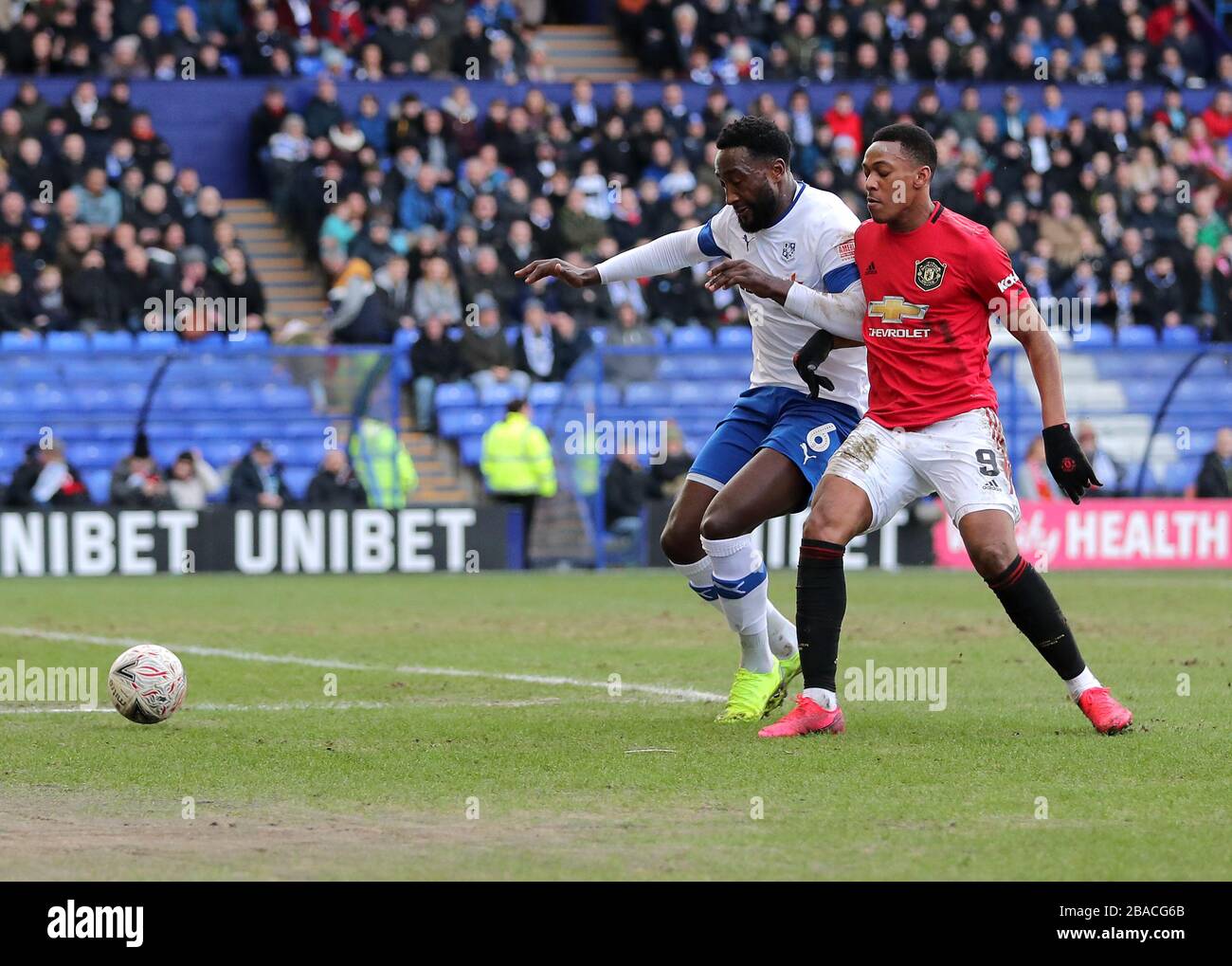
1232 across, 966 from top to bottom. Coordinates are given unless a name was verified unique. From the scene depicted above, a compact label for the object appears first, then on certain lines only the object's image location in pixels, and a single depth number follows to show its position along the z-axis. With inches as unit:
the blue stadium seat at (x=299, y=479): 757.3
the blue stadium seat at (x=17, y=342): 761.6
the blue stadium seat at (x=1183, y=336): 881.5
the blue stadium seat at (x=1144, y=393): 783.1
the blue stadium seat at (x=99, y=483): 743.7
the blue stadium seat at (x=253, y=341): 756.6
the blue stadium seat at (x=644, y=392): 777.6
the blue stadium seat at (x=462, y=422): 784.3
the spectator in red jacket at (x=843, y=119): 960.9
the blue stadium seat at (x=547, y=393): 780.0
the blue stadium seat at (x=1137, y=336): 874.8
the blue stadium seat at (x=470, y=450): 781.3
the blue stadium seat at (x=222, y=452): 750.5
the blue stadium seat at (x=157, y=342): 747.4
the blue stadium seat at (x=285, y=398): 759.1
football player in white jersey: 319.0
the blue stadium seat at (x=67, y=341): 755.4
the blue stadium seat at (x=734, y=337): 827.4
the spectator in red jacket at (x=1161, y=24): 1098.1
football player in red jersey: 304.0
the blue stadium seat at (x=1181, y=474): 780.0
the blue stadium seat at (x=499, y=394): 783.7
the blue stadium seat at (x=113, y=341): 760.3
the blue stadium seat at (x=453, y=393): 783.7
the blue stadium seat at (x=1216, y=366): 783.7
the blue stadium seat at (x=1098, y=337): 813.2
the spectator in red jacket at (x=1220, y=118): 1015.6
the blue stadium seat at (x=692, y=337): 824.3
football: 331.3
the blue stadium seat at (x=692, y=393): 776.9
